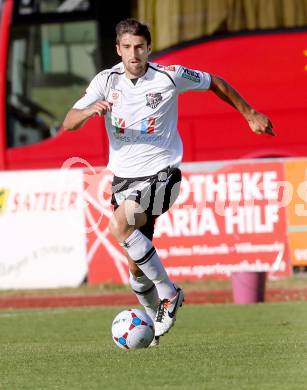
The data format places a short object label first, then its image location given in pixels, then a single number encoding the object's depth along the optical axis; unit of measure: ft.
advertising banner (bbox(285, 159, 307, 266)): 109.40
